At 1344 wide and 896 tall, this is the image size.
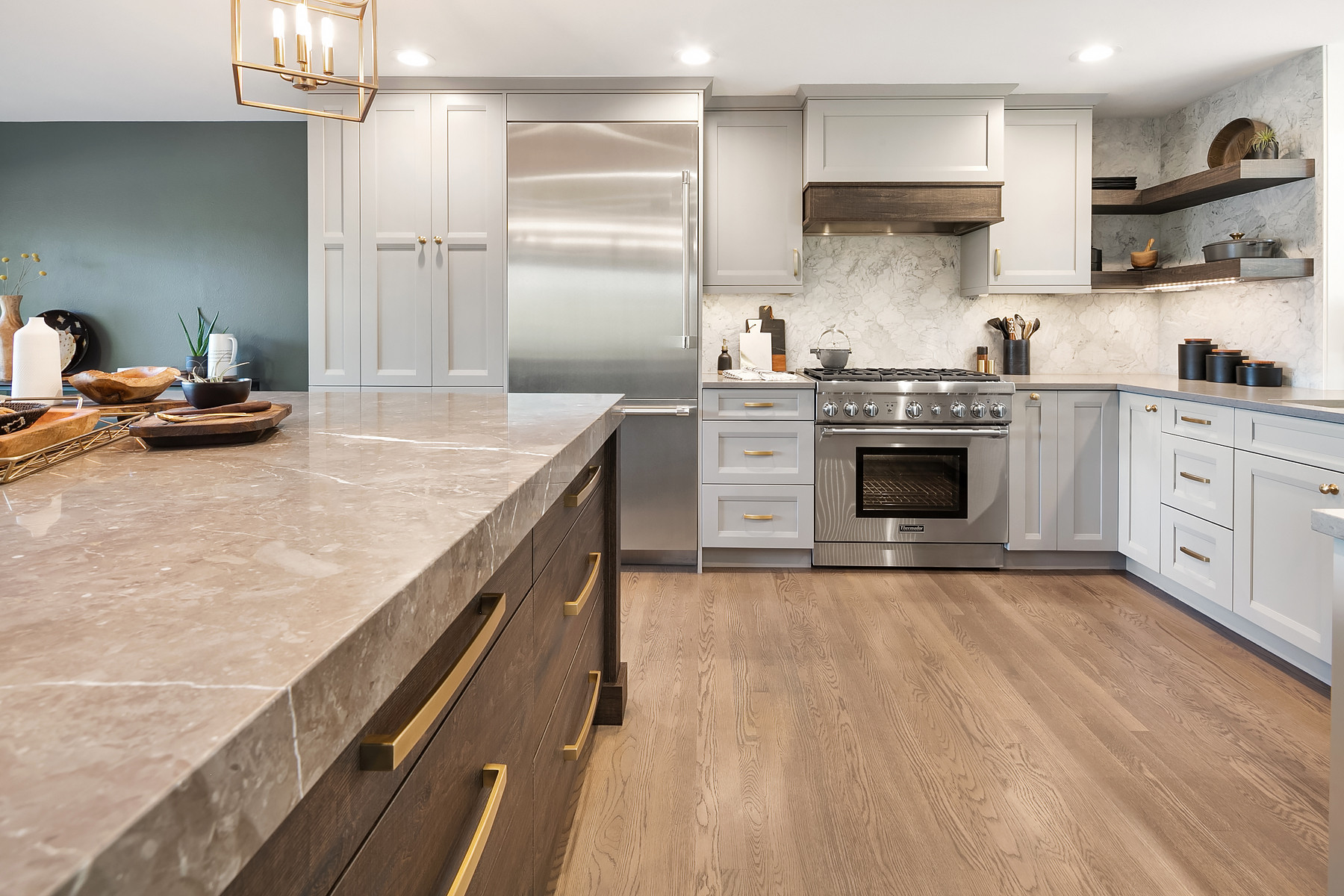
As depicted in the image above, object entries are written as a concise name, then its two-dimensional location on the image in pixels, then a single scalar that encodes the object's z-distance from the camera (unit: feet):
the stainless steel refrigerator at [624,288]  12.09
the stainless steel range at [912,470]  12.01
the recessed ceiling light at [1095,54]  10.78
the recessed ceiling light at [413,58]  11.12
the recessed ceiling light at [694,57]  10.94
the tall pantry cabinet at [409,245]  12.21
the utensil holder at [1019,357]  13.51
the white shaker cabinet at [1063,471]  12.00
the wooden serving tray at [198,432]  4.10
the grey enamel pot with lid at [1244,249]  10.95
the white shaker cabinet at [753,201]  12.94
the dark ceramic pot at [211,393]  4.84
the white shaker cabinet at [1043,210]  12.85
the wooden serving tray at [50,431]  3.43
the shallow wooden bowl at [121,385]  5.05
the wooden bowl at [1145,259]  13.25
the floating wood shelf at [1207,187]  10.62
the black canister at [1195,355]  12.13
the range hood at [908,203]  12.46
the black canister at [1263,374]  10.82
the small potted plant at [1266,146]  11.18
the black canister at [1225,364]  11.50
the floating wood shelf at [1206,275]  10.69
